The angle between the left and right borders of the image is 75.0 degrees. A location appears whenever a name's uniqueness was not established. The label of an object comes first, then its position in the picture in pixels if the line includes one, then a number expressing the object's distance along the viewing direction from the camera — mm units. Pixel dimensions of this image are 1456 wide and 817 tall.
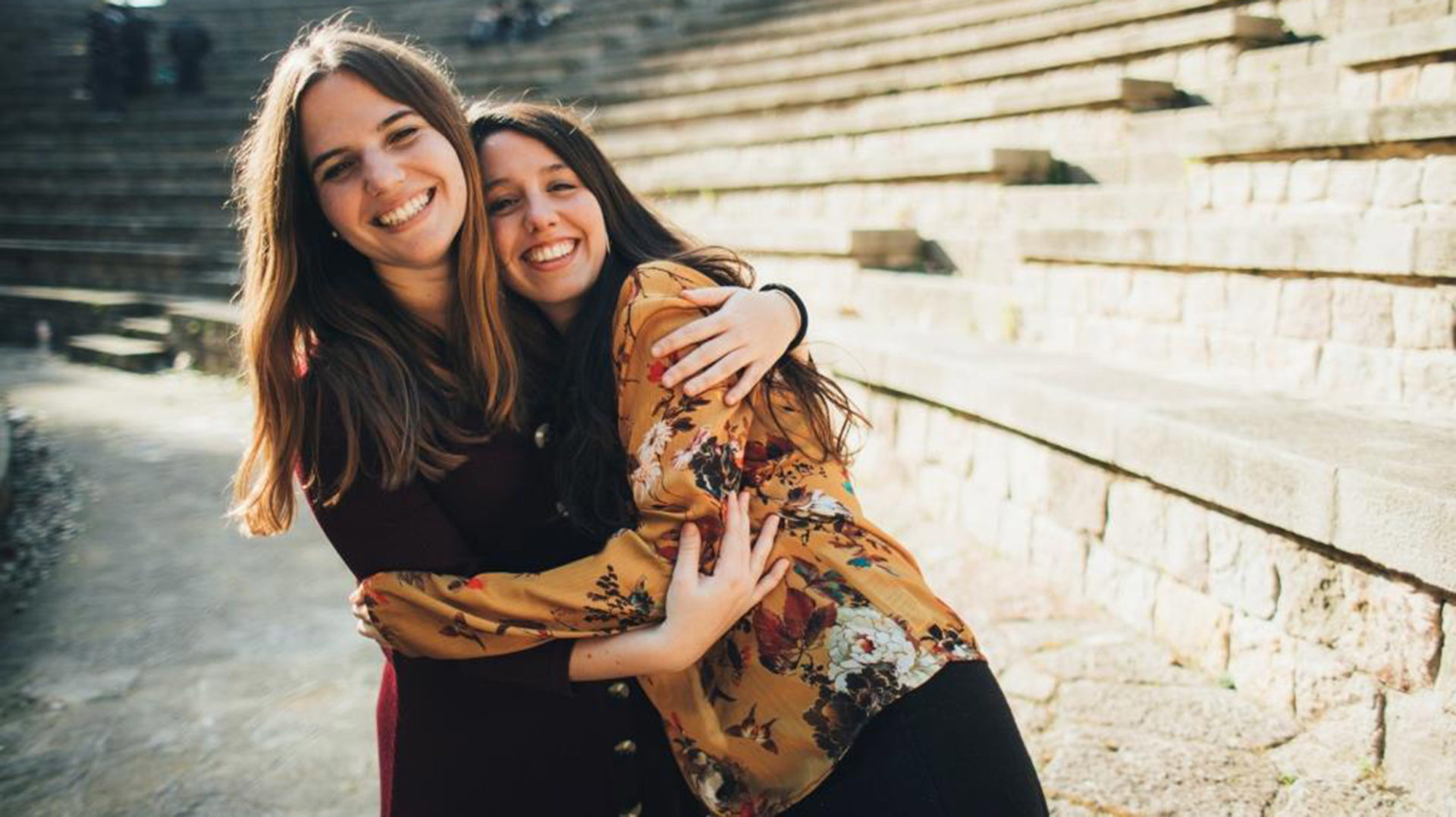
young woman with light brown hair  1363
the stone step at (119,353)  7250
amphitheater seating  1985
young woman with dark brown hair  1246
